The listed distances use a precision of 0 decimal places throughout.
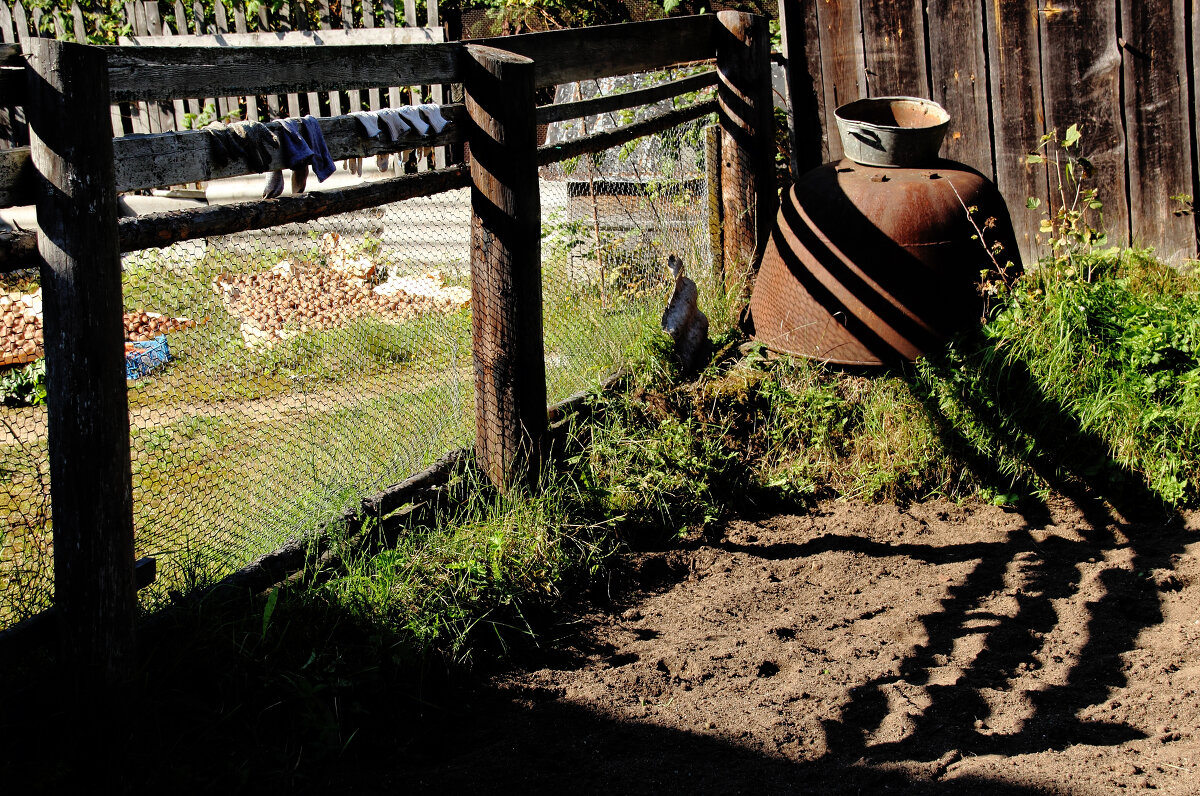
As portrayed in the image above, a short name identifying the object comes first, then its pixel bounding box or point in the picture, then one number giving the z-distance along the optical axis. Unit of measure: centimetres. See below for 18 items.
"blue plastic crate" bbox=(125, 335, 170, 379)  388
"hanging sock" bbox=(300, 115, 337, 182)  311
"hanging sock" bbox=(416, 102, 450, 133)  355
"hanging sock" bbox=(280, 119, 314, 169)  303
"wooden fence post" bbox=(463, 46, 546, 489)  369
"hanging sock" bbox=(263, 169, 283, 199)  309
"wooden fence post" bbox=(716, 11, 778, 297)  552
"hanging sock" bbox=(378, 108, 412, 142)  345
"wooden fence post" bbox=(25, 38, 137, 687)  231
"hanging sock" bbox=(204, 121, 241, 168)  281
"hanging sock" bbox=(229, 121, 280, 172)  289
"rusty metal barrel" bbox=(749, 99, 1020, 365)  486
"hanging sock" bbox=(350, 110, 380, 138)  335
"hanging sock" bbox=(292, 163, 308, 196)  319
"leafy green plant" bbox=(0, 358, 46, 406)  550
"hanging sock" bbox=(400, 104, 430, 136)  350
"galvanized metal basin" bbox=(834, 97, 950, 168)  499
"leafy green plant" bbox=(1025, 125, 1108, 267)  525
